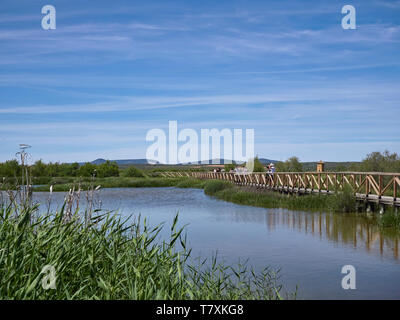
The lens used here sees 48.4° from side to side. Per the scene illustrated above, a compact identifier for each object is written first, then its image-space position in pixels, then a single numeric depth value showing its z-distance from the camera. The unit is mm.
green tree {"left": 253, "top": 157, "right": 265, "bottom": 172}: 34800
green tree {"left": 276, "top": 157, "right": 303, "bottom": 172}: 31369
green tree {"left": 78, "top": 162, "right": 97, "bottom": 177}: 41844
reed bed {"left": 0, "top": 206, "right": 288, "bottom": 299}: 4160
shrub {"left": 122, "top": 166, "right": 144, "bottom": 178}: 46406
